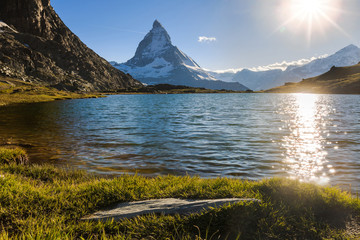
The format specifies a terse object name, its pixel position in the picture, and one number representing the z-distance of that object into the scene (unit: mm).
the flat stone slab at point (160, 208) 5926
